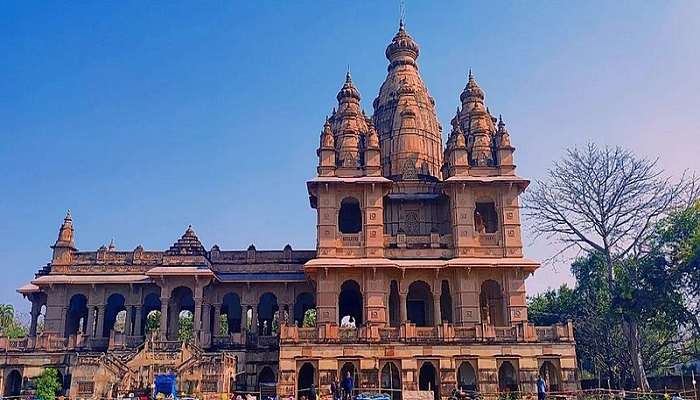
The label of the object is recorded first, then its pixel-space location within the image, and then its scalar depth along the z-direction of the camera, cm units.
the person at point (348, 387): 2600
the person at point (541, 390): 2447
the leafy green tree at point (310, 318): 6366
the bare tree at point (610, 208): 3316
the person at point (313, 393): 2642
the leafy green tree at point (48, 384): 2983
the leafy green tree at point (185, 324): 5515
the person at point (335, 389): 2719
